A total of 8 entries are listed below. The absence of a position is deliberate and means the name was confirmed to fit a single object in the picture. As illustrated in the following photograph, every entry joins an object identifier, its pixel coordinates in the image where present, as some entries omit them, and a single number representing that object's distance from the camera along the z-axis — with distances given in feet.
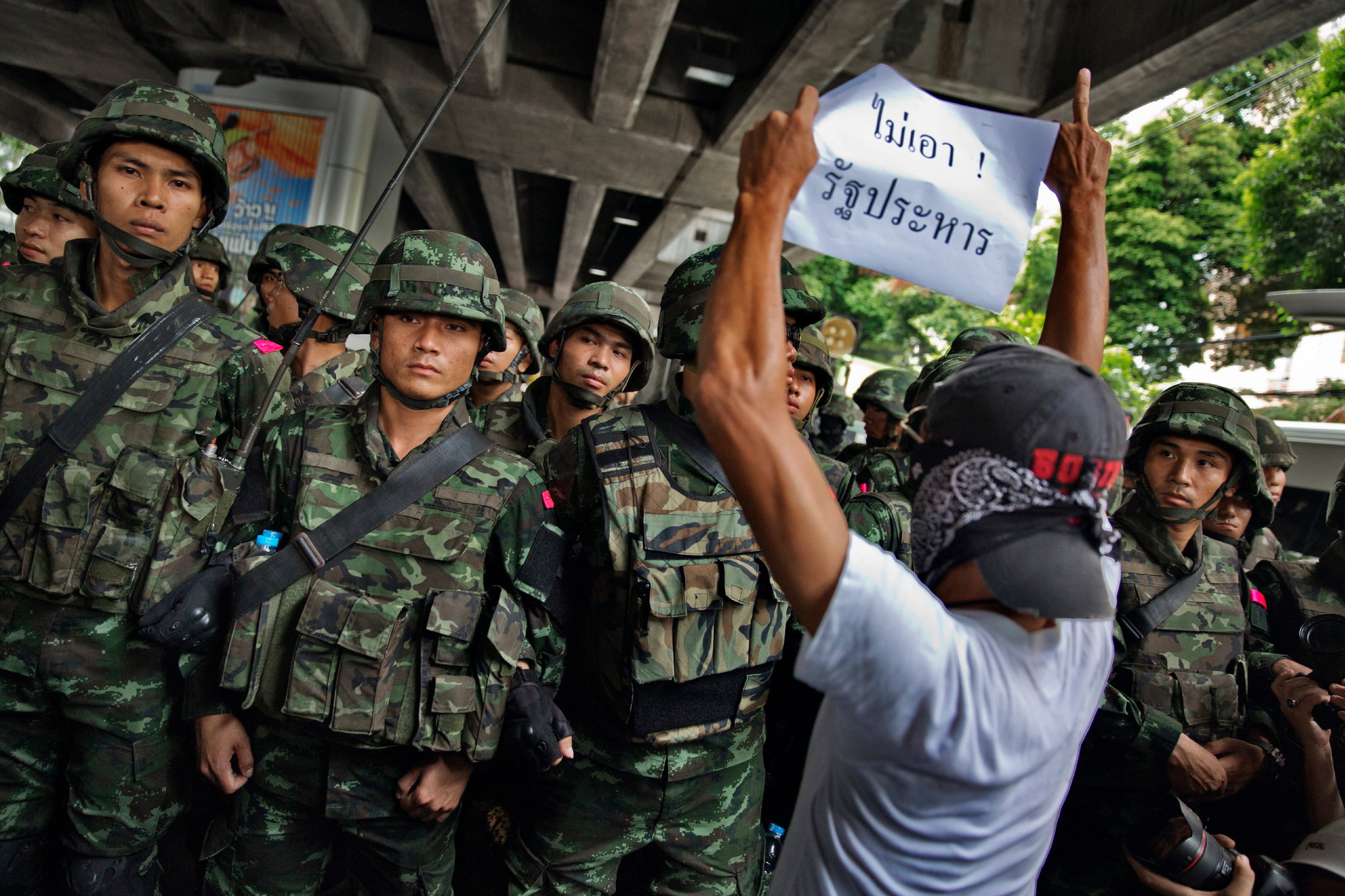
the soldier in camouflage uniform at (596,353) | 13.17
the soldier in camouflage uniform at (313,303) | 12.77
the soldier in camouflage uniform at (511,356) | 15.92
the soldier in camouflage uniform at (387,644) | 7.19
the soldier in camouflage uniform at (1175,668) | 9.27
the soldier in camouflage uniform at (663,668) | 7.73
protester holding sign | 3.66
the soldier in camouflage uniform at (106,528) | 8.11
